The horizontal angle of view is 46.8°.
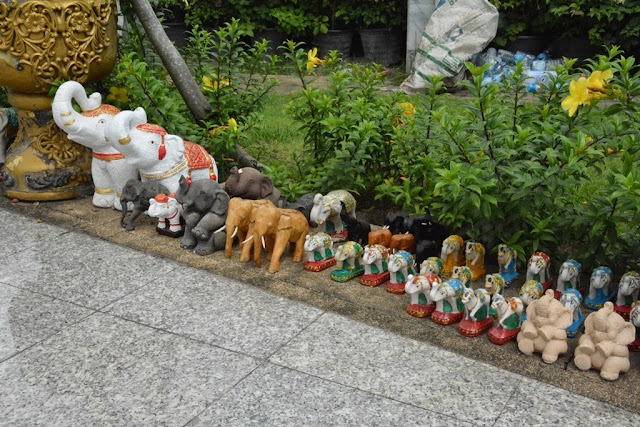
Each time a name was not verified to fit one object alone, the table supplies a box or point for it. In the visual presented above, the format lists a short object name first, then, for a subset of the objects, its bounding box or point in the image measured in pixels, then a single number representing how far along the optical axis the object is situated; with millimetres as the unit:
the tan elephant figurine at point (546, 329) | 3283
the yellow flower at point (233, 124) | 5367
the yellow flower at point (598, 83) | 3307
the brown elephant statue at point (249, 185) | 4664
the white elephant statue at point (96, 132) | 4965
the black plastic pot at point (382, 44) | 10914
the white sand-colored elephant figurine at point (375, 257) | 3998
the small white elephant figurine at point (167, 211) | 4613
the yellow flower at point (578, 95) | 3332
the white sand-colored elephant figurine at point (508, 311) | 3439
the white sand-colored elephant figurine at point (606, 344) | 3166
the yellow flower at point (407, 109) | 4988
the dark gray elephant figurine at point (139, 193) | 4773
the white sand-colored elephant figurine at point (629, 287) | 3566
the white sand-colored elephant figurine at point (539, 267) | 3834
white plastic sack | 9000
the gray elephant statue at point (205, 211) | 4480
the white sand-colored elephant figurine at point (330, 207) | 4402
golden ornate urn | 4965
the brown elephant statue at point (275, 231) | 4246
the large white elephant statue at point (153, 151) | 4664
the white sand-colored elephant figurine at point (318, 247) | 4164
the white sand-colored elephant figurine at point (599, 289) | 3670
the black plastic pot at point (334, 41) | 11125
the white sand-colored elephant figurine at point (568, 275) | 3732
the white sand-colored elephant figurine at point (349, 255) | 4074
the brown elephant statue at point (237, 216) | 4312
